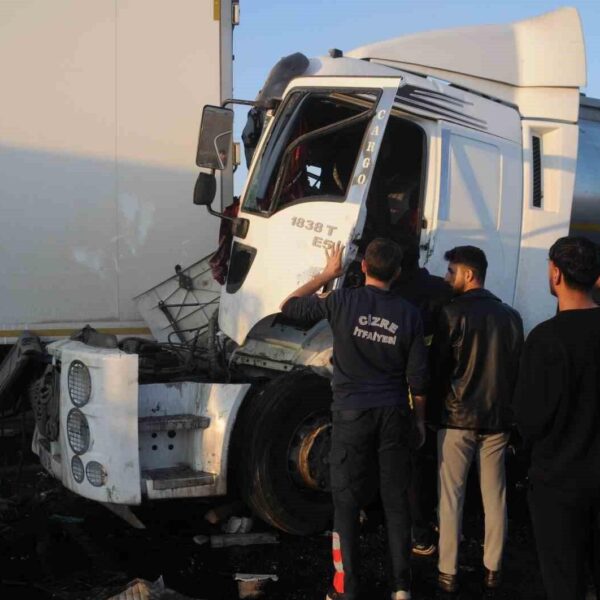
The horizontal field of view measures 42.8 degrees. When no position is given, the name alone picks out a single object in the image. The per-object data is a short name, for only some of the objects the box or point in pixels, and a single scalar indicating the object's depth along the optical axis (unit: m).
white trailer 5.63
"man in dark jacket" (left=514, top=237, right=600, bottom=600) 2.65
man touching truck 3.58
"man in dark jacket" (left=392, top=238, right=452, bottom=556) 4.47
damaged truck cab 4.29
